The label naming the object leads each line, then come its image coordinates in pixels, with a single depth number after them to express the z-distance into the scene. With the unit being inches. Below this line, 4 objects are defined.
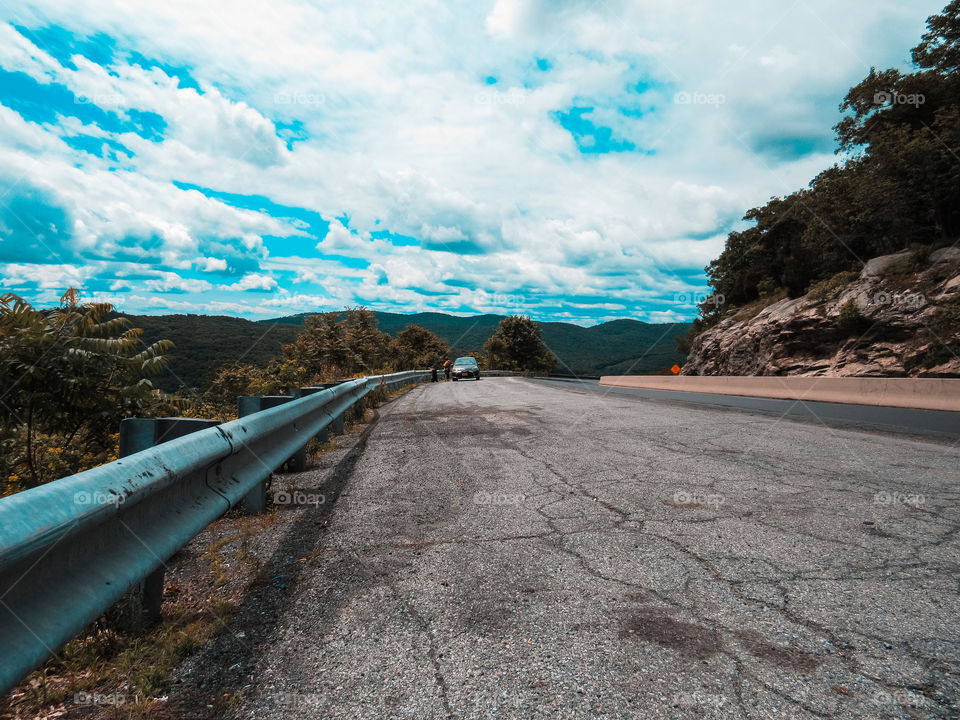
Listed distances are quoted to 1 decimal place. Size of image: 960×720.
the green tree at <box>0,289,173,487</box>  206.8
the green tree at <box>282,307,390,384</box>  846.5
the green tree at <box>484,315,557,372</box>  4151.1
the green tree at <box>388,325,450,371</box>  3543.3
